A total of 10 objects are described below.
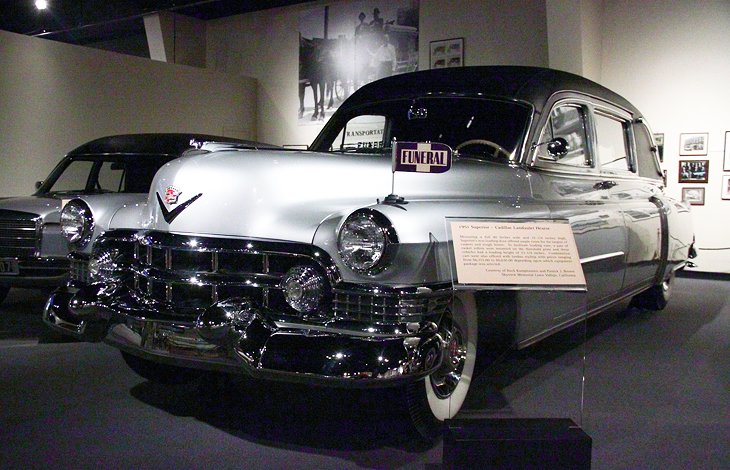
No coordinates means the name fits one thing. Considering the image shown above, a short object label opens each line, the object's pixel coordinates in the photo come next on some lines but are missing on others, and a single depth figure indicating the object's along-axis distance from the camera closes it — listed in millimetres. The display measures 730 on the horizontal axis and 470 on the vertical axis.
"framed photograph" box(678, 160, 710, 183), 8984
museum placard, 2500
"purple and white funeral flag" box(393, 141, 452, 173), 2779
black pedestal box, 2379
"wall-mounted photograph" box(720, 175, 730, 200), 8828
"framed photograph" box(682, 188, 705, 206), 9055
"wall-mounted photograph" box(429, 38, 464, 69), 10758
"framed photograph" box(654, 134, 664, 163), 9266
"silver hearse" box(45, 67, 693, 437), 2609
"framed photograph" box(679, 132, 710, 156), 8953
